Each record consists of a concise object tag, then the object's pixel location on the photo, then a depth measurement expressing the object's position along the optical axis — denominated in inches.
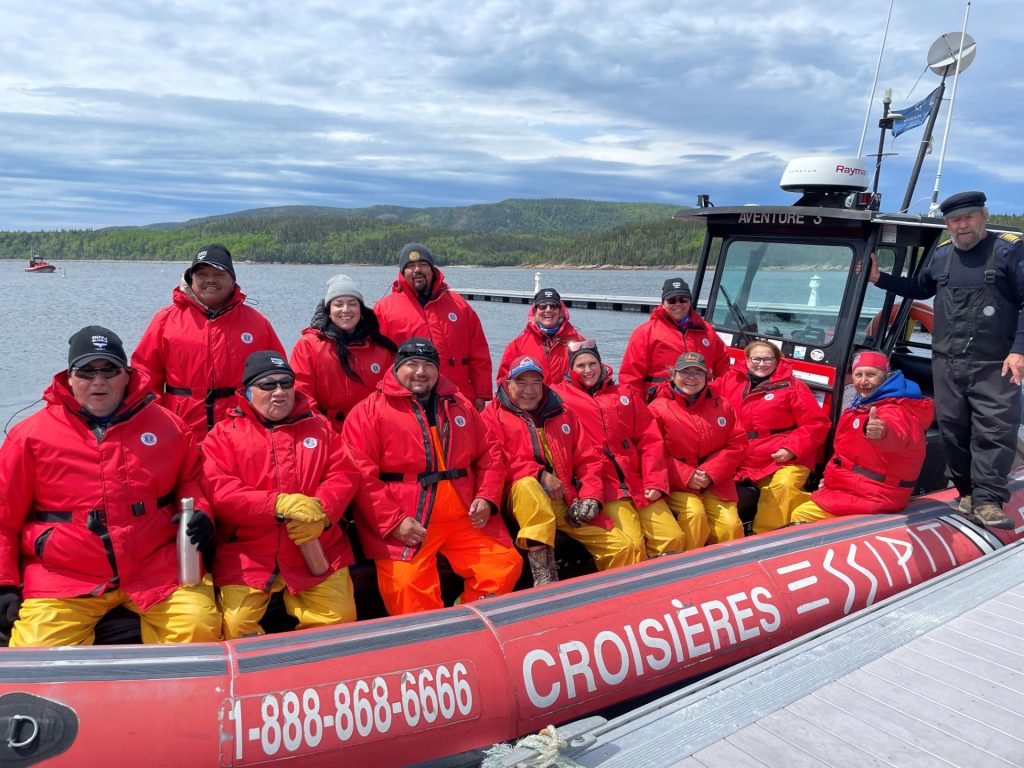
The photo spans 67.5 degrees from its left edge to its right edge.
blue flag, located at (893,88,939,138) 241.6
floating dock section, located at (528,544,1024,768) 94.1
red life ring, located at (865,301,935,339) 250.5
